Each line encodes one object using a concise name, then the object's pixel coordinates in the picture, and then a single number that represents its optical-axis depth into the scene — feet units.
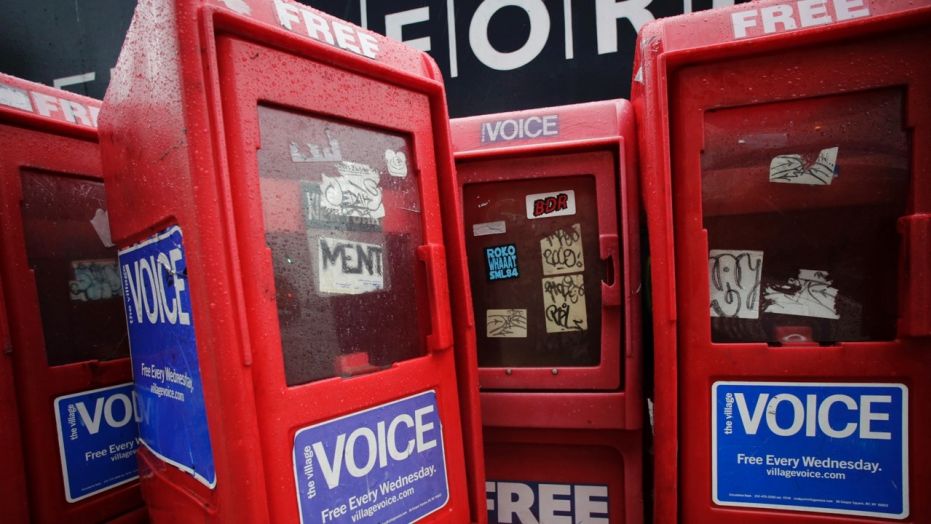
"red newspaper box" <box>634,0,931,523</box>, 4.58
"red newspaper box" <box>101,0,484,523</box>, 3.77
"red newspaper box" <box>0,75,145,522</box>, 5.30
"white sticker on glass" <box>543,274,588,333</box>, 6.77
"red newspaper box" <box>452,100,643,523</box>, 6.47
